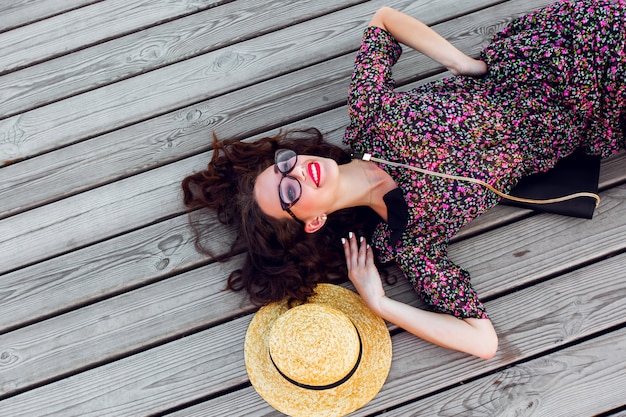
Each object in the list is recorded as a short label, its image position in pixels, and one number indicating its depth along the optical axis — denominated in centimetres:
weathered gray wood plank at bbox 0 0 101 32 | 230
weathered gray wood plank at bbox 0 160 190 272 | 200
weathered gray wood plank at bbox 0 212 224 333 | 193
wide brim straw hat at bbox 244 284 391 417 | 150
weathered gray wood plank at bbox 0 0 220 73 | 225
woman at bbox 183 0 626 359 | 169
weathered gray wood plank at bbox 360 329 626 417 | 176
